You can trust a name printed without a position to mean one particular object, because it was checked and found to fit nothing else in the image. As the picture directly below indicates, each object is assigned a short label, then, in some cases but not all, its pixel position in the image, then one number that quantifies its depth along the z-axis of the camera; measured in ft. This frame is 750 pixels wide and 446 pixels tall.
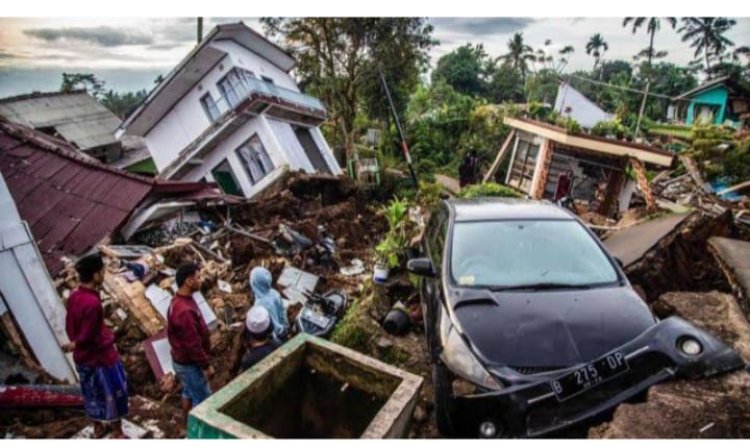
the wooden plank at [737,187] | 31.04
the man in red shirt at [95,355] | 9.89
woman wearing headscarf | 14.20
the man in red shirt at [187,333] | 10.61
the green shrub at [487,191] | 32.65
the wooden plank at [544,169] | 43.05
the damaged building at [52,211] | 12.42
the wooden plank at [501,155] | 50.78
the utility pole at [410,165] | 49.29
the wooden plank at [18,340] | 12.12
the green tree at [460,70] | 104.88
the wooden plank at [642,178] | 31.60
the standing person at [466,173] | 45.73
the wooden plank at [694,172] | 34.33
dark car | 7.70
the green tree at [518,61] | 119.96
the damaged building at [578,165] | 36.11
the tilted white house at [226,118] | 43.55
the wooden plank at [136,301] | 17.66
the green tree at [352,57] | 49.60
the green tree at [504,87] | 108.88
